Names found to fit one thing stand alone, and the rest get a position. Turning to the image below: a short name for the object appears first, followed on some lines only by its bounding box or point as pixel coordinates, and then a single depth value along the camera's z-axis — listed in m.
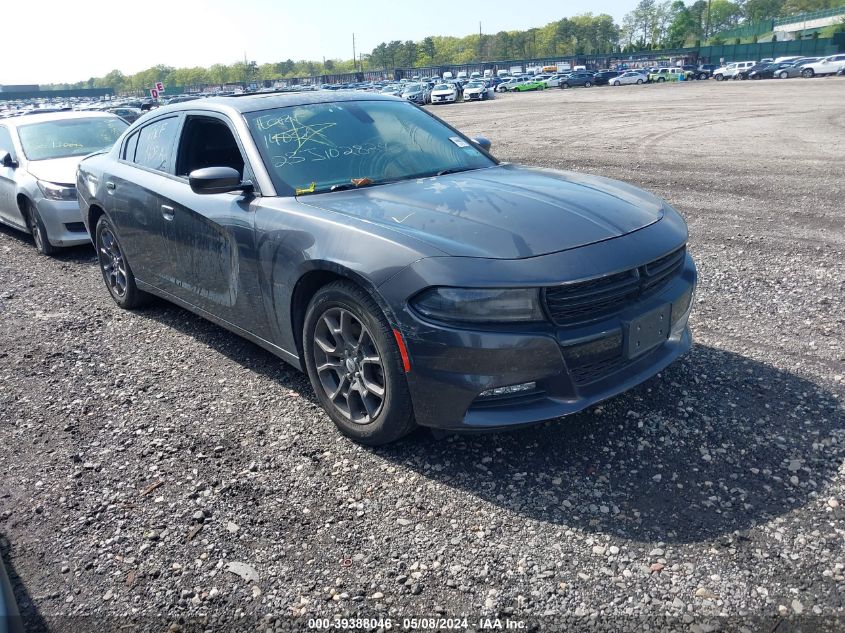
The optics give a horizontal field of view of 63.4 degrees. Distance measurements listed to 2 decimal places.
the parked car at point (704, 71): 61.72
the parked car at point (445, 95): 47.59
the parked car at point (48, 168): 7.88
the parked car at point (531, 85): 63.69
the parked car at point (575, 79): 64.19
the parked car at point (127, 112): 23.62
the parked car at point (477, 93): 48.78
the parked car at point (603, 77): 64.94
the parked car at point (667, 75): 62.69
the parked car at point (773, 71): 53.72
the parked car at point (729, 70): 57.19
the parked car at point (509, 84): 66.25
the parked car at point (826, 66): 49.94
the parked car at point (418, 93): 48.56
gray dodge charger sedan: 2.93
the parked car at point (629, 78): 62.94
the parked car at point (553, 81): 64.19
